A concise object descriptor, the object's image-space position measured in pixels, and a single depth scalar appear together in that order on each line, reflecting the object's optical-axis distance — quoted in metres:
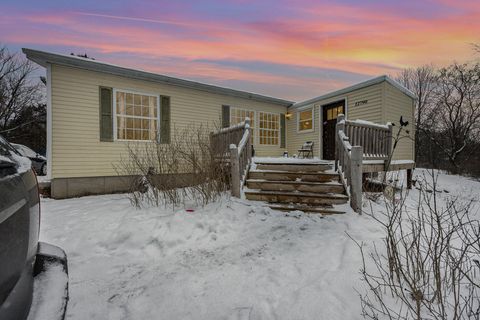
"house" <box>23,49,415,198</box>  6.81
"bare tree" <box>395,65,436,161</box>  22.06
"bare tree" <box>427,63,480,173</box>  16.78
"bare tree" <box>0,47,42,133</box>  18.84
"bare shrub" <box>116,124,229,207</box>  4.88
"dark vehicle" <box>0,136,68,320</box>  0.82
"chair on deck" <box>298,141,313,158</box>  10.43
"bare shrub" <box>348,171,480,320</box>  1.84
